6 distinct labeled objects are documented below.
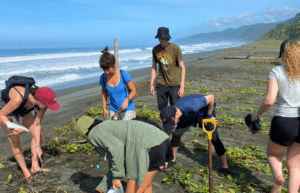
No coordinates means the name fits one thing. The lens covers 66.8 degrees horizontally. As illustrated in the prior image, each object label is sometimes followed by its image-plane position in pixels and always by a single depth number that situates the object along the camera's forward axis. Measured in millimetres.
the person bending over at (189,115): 3098
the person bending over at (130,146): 2340
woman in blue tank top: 3701
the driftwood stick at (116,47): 8013
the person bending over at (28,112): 3102
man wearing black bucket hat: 4789
